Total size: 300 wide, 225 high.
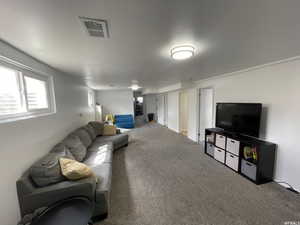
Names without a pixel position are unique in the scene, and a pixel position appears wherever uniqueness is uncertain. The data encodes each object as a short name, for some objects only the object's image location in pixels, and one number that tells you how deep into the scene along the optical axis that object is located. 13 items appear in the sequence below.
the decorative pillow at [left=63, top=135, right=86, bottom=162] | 2.47
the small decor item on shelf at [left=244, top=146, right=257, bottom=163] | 2.39
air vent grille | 1.06
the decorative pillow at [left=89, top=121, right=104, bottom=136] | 4.44
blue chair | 7.44
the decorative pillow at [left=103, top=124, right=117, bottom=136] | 4.53
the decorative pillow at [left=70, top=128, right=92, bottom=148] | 3.16
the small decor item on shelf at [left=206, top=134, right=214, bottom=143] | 3.47
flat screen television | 2.55
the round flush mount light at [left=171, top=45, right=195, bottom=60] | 1.62
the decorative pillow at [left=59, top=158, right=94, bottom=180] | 1.68
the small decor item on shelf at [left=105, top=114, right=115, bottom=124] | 7.33
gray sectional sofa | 1.50
